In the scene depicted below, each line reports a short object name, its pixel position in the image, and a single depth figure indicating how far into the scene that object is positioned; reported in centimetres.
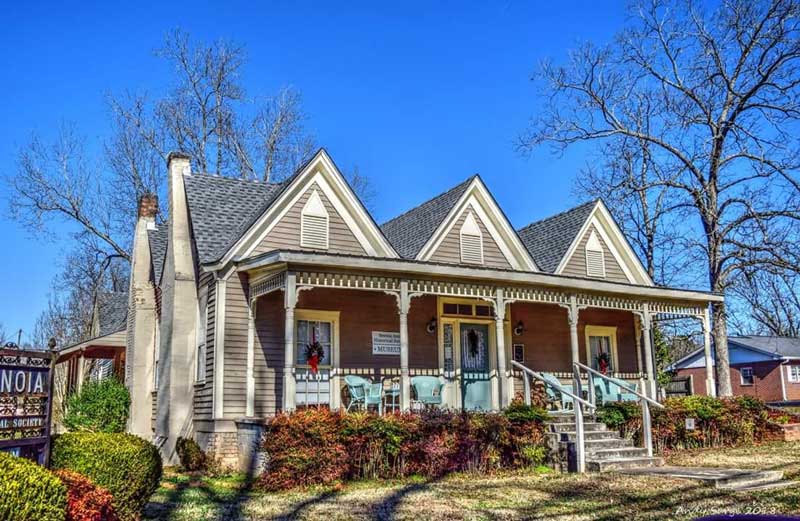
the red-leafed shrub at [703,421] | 1447
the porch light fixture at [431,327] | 1721
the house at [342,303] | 1452
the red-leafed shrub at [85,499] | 602
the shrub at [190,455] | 1398
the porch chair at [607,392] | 1705
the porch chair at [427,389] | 1542
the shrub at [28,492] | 505
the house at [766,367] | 4397
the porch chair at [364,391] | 1461
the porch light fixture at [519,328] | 1835
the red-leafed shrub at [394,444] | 1105
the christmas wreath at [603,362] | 1953
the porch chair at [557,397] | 1684
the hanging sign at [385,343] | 1647
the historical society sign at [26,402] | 638
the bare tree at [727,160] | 2119
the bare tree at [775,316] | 5108
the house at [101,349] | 2334
